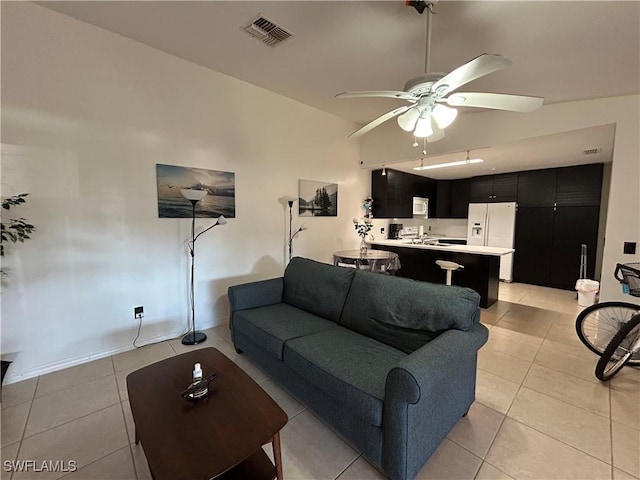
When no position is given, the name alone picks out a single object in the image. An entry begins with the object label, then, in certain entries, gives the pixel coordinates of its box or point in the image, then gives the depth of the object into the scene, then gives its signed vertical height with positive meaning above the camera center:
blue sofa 1.31 -0.90
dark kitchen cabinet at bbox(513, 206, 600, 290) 4.92 -0.47
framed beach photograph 2.87 +0.28
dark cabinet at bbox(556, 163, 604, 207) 4.79 +0.60
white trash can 4.20 -1.13
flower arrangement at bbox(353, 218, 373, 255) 4.75 -0.20
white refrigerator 5.59 -0.19
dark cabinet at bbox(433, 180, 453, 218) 6.66 +0.47
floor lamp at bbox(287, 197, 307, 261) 4.01 -0.23
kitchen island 4.09 -0.76
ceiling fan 1.39 +0.76
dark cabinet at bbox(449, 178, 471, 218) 6.37 +0.47
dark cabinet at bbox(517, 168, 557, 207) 5.23 +0.59
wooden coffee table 1.04 -0.93
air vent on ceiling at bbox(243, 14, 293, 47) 2.23 +1.58
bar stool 3.72 -0.66
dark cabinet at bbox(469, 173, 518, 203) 5.65 +0.64
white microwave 5.98 +0.24
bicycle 2.22 -0.97
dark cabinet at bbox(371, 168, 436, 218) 5.25 +0.47
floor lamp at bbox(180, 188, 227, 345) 2.85 -0.82
